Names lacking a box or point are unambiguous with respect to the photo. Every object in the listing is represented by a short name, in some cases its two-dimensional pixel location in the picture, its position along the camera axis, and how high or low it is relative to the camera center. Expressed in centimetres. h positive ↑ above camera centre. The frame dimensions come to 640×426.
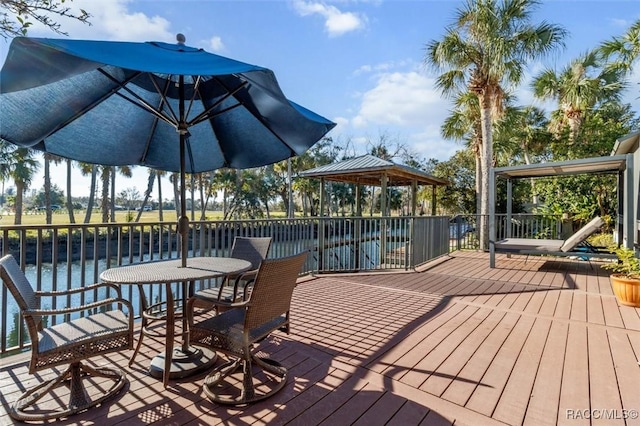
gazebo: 859 +110
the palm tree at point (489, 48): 885 +468
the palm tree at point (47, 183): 1969 +166
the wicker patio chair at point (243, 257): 310 -51
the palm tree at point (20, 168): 1859 +250
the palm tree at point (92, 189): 2092 +141
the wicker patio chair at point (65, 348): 183 -82
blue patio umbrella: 175 +82
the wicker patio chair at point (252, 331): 201 -79
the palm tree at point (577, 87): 1061 +434
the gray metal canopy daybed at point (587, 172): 533 +88
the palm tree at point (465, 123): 1208 +356
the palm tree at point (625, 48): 616 +341
